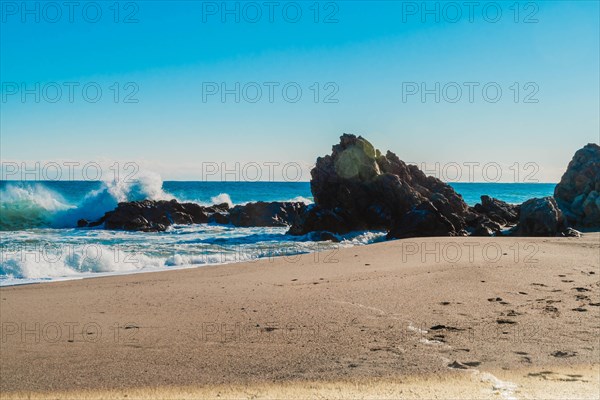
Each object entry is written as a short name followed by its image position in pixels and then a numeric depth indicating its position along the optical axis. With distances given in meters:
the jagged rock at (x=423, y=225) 23.70
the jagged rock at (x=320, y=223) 27.31
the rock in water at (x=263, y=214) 36.19
